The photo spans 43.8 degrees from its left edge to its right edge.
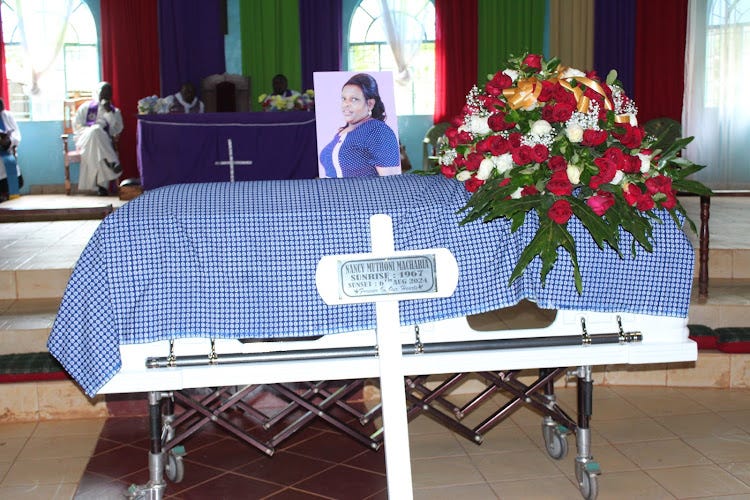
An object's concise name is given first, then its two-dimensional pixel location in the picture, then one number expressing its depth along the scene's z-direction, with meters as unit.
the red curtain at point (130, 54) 12.32
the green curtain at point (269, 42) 12.53
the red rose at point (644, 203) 2.82
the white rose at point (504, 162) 2.90
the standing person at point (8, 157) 10.77
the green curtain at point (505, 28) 12.72
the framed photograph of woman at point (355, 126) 4.10
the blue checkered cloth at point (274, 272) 2.75
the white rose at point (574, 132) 2.84
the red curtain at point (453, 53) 12.63
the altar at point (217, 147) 7.23
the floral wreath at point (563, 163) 2.78
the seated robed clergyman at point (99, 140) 11.57
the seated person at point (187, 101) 11.91
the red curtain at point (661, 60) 12.70
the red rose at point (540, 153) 2.83
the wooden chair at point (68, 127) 11.88
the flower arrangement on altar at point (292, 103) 9.25
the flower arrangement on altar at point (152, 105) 10.75
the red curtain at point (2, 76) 12.04
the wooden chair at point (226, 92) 12.00
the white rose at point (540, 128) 2.87
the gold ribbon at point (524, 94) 2.94
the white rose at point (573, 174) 2.80
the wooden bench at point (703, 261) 5.20
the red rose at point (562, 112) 2.84
